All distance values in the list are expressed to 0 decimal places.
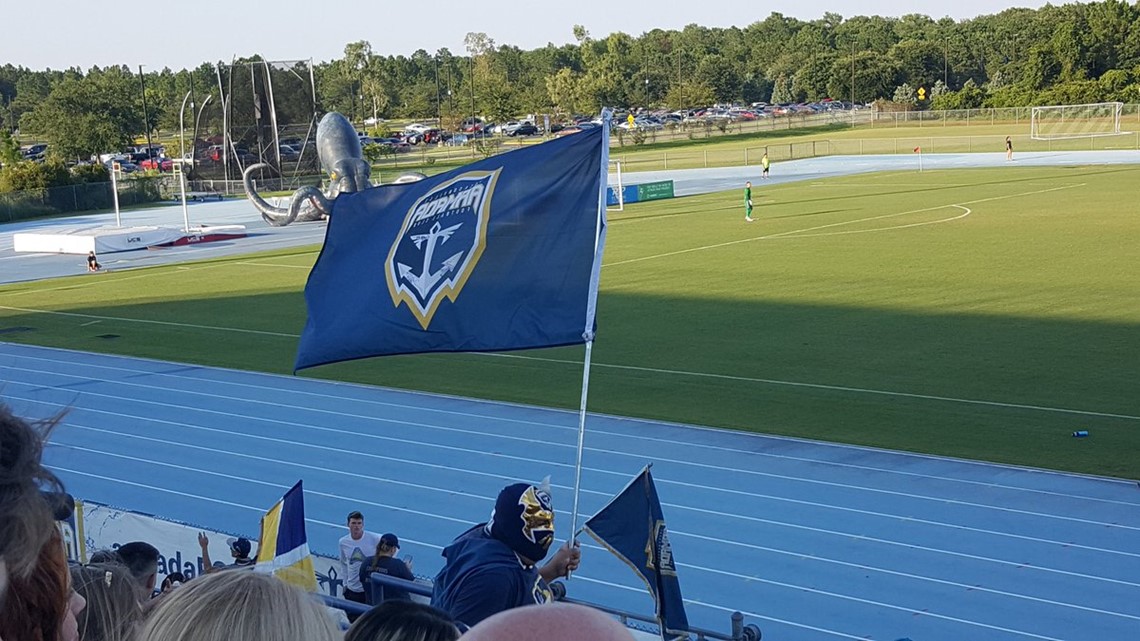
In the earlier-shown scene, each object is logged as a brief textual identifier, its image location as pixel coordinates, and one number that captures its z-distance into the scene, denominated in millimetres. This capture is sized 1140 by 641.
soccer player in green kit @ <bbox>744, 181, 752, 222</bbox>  40562
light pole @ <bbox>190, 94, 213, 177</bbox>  73175
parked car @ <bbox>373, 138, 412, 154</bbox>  91250
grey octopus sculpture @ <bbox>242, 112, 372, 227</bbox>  49938
